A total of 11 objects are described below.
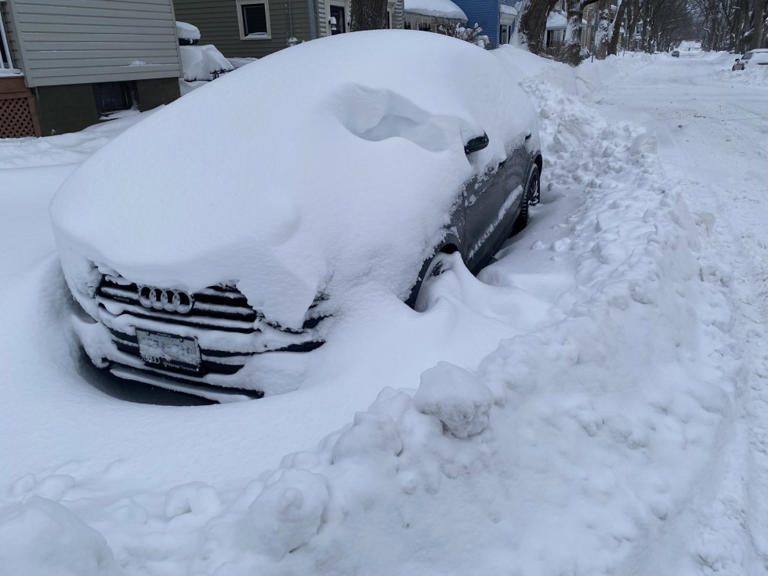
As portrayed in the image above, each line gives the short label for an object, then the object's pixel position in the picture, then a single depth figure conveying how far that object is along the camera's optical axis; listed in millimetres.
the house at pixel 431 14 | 28250
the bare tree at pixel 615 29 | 40750
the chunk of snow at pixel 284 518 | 1780
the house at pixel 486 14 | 33156
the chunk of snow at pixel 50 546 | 1515
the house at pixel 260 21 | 19844
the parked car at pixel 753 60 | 28641
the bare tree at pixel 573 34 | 20359
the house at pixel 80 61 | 10664
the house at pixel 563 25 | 42031
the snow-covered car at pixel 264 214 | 2713
